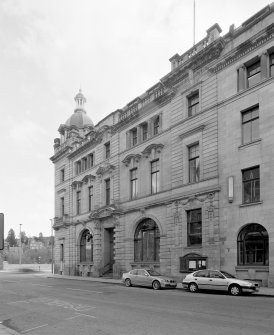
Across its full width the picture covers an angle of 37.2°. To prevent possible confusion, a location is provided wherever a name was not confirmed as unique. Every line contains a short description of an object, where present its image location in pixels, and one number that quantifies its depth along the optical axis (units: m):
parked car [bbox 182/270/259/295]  20.59
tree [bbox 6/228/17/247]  177.00
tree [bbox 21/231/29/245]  178.85
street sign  7.43
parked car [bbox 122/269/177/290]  25.72
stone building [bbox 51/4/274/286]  25.67
